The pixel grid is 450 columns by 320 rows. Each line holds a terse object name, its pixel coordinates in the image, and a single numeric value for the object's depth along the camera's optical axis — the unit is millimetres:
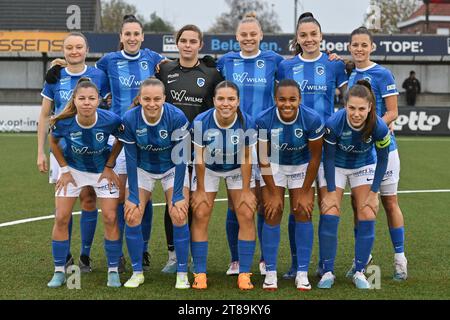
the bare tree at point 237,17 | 64688
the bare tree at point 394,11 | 55875
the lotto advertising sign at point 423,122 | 22359
